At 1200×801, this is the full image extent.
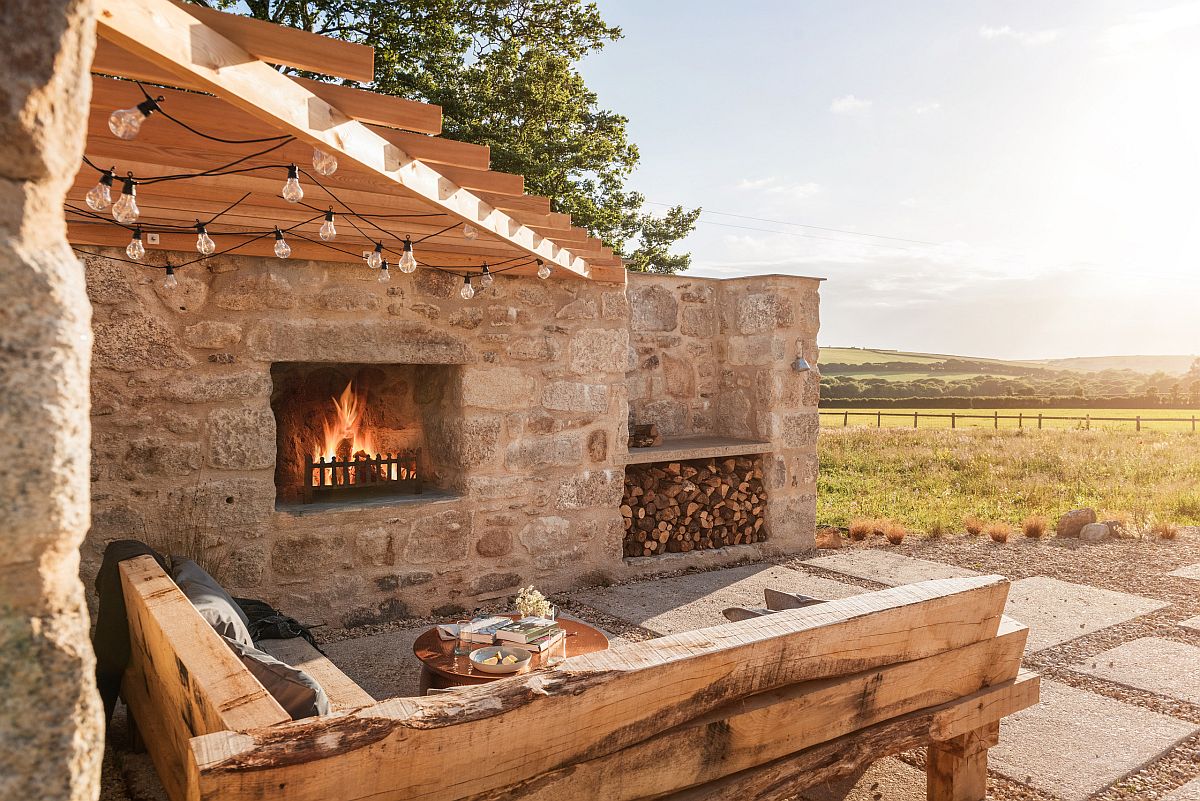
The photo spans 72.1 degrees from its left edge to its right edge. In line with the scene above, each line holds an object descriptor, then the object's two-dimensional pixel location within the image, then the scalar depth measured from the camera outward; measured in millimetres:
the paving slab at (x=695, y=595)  4801
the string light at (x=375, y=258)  3840
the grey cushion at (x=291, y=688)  2029
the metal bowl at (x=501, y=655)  2930
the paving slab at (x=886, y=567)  5750
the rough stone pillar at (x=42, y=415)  753
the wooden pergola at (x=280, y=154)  1773
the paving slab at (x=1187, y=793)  2863
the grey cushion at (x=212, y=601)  2557
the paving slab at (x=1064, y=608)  4668
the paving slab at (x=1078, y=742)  3012
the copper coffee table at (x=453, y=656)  2951
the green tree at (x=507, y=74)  11406
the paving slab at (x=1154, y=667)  3859
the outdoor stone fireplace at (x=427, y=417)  4035
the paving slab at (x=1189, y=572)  6058
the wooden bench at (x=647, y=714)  1497
